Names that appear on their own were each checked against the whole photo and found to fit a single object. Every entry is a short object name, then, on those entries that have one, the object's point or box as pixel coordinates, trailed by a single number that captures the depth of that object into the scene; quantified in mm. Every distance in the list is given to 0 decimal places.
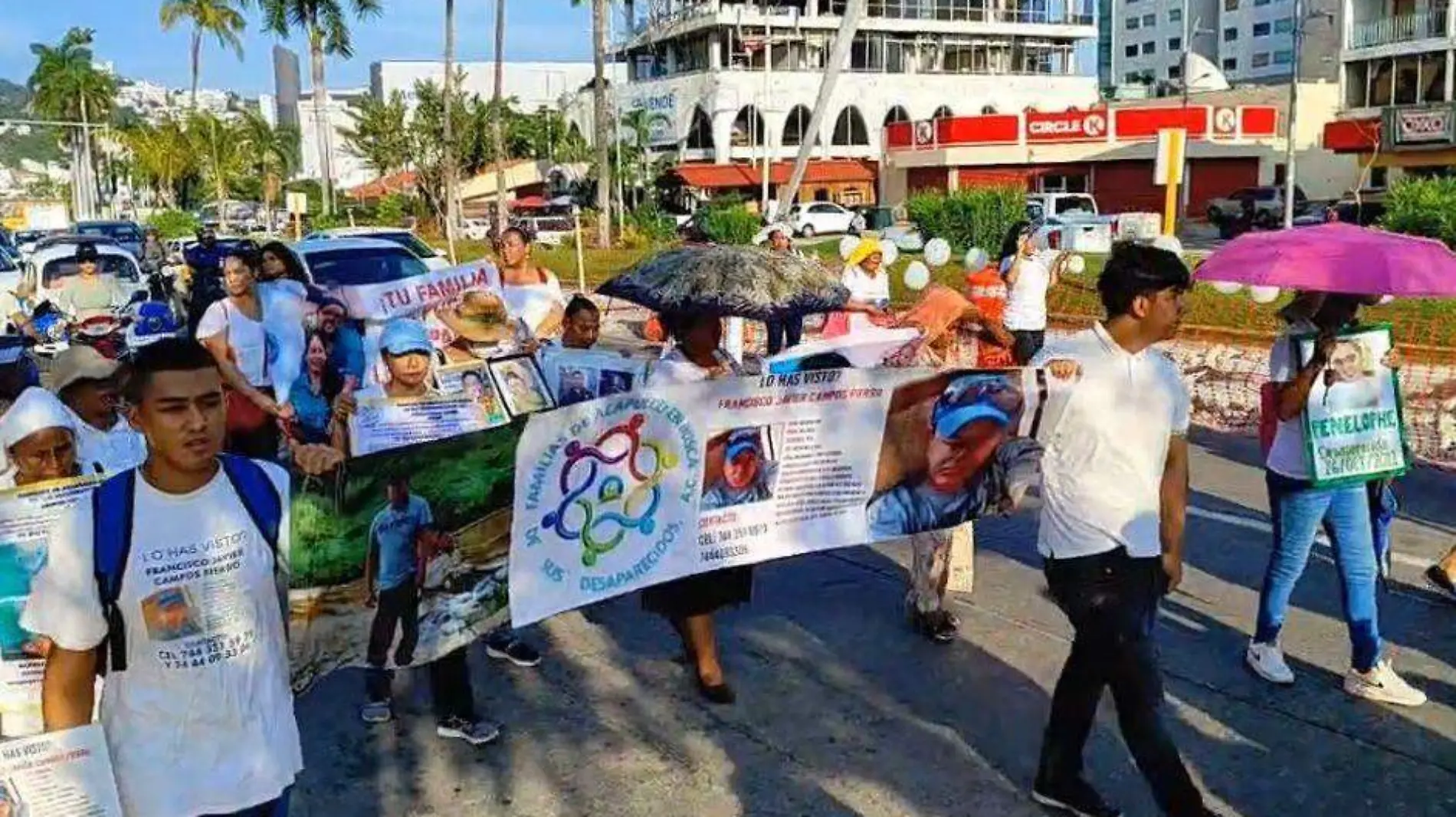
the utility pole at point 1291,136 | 33094
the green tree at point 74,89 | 94312
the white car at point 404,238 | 17781
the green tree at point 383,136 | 55906
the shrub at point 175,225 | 57281
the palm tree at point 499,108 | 46781
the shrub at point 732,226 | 32156
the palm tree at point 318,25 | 53156
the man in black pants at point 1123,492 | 3963
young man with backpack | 2707
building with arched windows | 64312
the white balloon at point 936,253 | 14289
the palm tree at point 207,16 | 70875
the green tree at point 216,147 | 77625
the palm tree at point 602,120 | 42531
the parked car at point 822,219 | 49156
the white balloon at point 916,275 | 12330
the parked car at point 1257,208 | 43338
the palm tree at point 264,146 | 83062
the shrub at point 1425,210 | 22000
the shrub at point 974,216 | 29938
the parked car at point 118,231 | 36188
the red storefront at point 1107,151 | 51406
